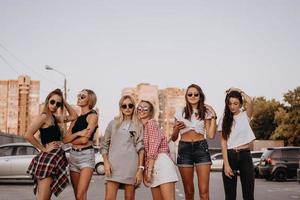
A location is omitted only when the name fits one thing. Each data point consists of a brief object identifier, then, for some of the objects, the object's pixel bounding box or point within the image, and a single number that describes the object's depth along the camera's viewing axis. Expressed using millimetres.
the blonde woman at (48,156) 5945
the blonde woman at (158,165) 5562
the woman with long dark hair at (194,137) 6102
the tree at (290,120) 55288
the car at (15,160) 17703
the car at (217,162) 35375
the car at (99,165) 27938
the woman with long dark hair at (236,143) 5922
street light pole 34438
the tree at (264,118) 69312
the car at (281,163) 22672
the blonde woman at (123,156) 5625
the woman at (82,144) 5988
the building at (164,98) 147875
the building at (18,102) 79125
